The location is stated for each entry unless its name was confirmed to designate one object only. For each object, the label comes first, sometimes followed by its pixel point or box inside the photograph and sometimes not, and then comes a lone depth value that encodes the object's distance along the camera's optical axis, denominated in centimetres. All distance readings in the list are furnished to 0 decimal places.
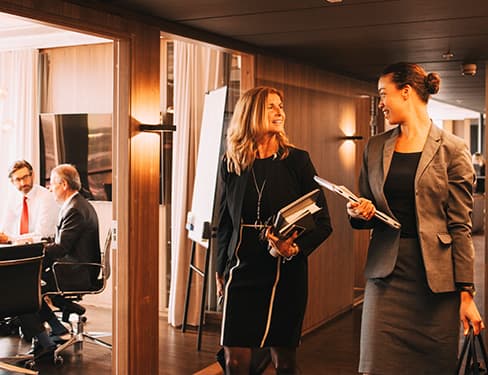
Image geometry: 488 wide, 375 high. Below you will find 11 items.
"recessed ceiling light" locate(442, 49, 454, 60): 537
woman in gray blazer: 274
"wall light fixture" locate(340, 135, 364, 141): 668
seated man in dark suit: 507
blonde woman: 340
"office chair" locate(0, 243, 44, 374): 438
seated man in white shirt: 582
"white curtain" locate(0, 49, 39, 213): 711
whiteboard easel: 518
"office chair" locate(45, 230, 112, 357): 507
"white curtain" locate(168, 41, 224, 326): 599
